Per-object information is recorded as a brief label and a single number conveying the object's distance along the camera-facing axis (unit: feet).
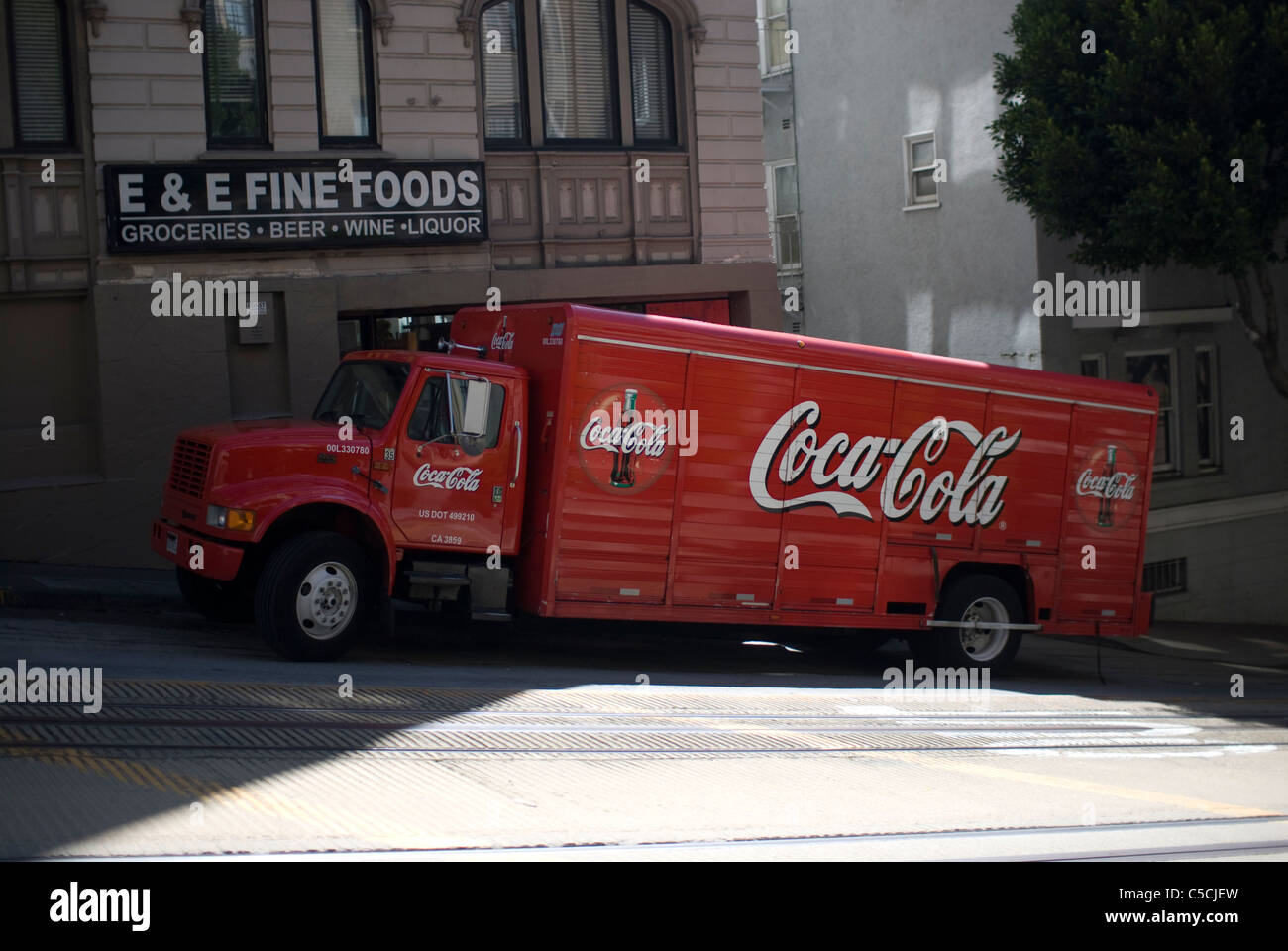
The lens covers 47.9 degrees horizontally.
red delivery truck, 37.24
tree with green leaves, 55.01
